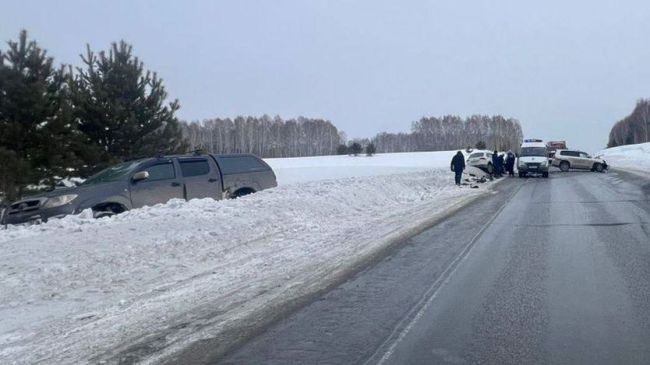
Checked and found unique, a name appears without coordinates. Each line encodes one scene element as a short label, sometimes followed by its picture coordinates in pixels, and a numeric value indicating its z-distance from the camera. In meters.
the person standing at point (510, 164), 42.84
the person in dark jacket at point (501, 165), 41.06
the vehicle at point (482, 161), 41.50
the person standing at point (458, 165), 29.95
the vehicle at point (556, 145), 69.62
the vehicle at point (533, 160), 39.84
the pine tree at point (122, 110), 27.38
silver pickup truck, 12.88
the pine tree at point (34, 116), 22.45
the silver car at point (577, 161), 47.91
